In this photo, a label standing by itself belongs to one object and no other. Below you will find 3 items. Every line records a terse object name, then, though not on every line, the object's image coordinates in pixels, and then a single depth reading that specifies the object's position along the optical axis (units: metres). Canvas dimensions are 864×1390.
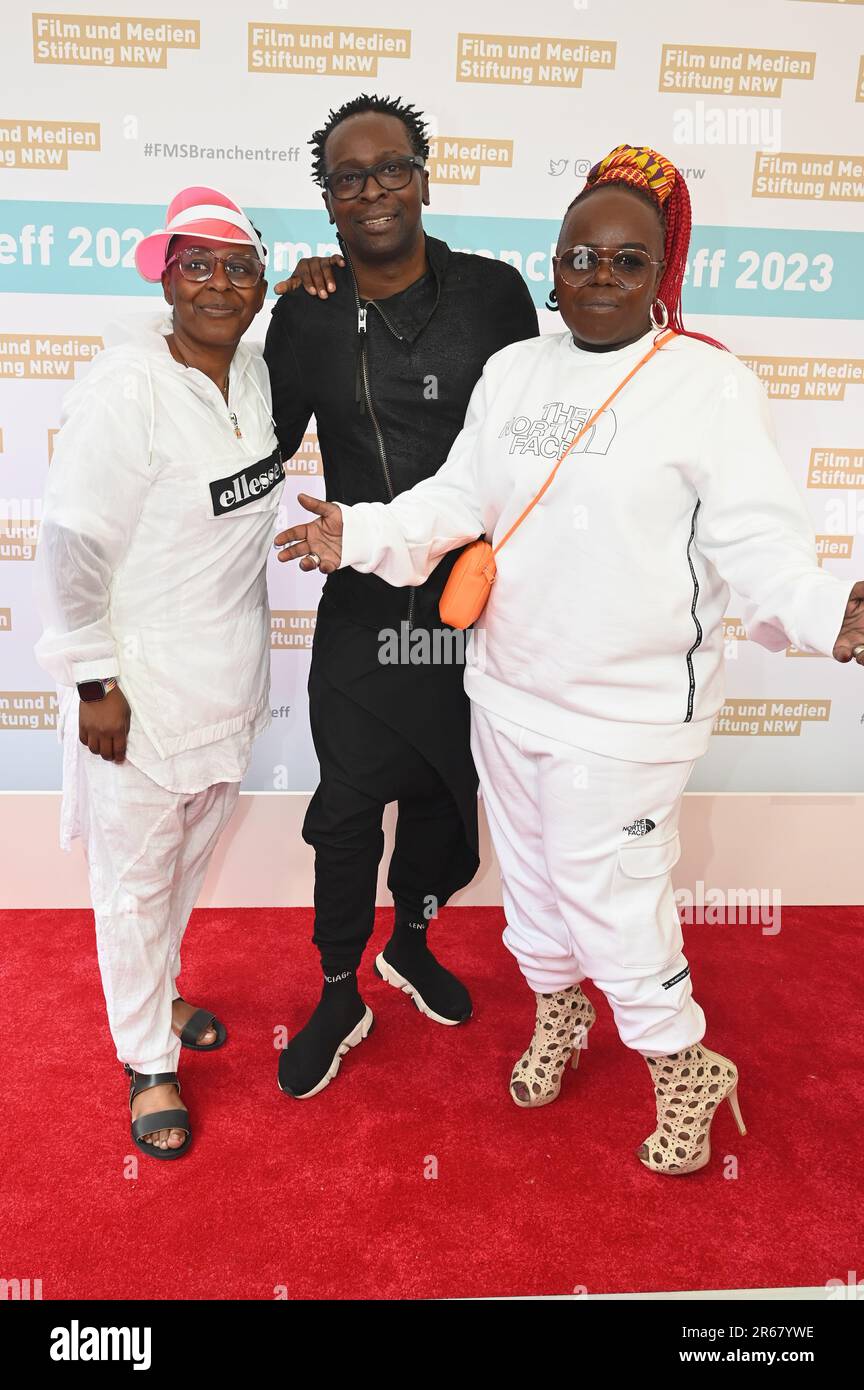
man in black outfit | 1.78
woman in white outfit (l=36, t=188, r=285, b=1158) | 1.67
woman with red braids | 1.55
